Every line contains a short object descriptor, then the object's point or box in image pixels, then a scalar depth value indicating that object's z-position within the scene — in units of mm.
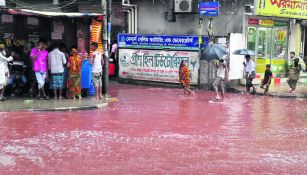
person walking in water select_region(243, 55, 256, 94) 18158
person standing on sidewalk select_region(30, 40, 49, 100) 13969
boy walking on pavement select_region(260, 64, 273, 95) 18094
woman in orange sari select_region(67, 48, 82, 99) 14289
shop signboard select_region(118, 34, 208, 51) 19594
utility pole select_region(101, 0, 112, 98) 15445
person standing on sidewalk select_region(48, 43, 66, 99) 14138
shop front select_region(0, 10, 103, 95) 14914
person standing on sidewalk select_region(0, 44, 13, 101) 13578
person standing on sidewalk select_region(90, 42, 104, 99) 14461
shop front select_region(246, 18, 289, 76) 20906
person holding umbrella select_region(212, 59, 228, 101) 15752
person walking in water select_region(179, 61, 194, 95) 17500
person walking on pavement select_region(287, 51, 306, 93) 18625
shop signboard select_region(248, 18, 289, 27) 20677
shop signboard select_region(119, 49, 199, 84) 19656
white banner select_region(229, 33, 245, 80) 19206
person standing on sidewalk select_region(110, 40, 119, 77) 22828
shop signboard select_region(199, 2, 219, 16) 18531
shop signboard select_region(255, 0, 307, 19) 19703
